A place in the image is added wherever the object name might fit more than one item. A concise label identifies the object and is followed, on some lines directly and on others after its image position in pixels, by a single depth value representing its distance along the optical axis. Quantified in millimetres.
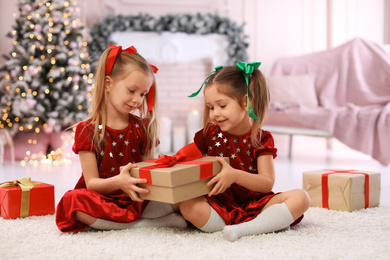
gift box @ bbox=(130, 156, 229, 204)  1222
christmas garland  4191
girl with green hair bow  1334
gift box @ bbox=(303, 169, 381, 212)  1699
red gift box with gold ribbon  1569
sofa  3166
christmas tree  3520
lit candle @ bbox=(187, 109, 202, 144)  4383
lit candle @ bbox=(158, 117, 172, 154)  4254
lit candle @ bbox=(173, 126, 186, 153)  4297
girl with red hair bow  1354
